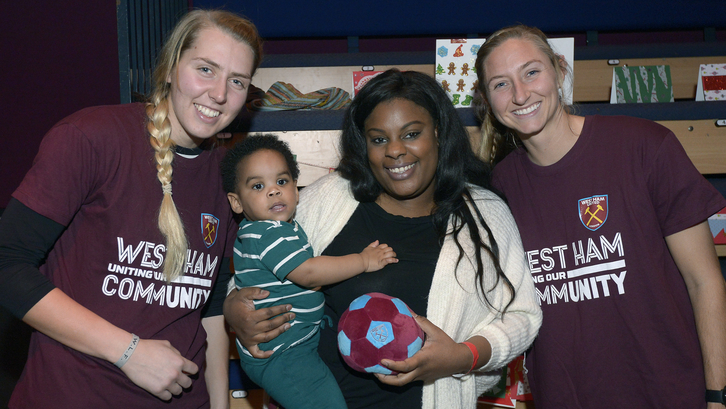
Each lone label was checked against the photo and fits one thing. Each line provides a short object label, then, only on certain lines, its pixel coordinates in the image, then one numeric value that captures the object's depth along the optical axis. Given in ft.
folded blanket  8.54
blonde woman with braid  4.31
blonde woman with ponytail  5.15
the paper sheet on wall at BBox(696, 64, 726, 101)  10.21
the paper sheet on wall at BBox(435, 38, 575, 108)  8.21
